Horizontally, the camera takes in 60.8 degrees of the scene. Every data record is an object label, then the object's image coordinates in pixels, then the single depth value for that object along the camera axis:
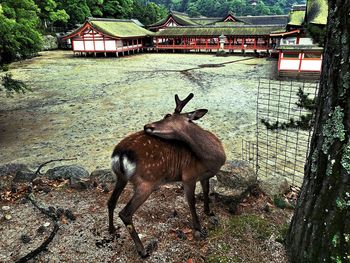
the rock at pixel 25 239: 3.20
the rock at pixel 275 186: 4.22
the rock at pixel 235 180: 4.00
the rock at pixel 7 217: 3.67
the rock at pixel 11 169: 5.30
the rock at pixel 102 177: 4.77
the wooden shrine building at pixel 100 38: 30.61
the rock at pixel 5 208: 3.87
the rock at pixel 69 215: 3.61
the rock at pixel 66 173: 4.95
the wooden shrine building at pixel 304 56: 17.94
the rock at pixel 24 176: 4.82
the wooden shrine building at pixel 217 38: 31.52
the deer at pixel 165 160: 2.94
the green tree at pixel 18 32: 7.92
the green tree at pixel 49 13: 30.50
